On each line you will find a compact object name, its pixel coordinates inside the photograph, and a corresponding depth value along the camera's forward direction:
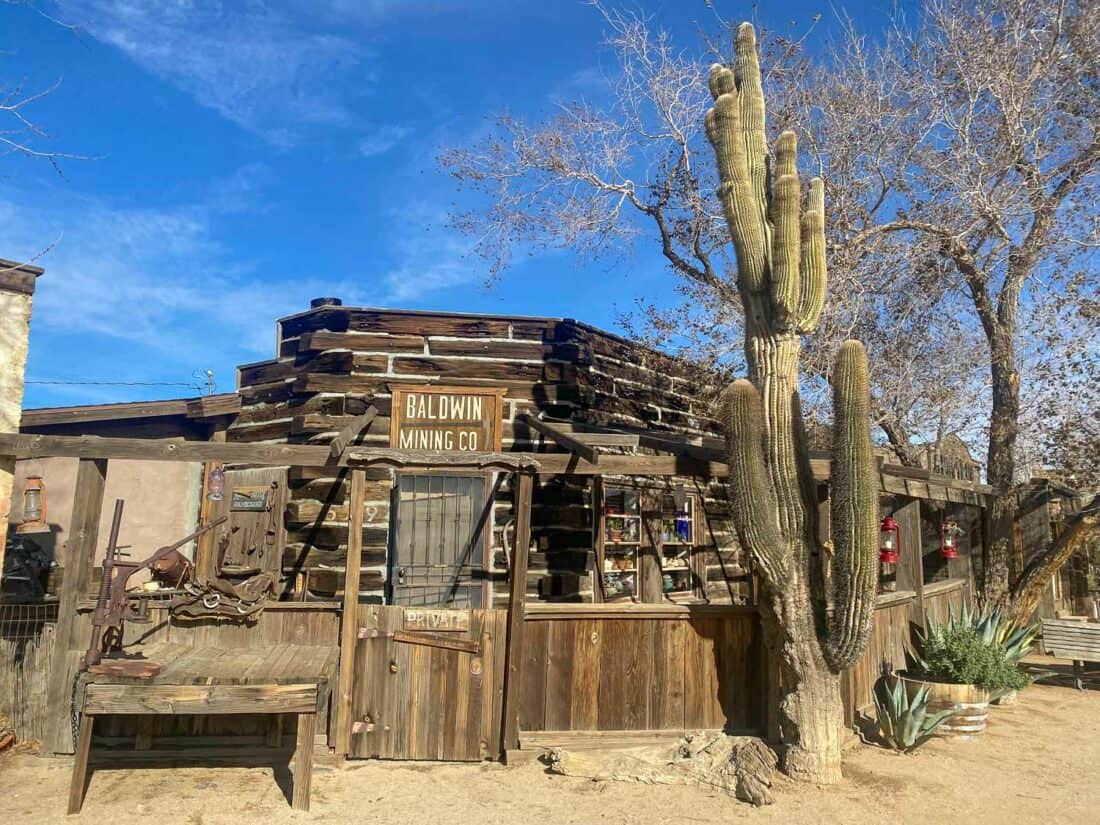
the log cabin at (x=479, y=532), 6.49
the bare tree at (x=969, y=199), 11.21
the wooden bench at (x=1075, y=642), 9.83
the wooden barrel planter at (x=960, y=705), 7.46
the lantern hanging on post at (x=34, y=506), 9.38
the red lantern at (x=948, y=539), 10.15
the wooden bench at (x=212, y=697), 5.25
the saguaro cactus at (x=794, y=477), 6.09
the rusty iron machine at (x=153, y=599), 5.52
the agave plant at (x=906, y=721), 6.84
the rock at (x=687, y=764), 6.05
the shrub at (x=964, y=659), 7.78
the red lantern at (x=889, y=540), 8.88
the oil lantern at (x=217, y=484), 9.66
